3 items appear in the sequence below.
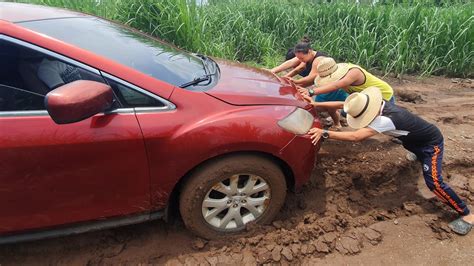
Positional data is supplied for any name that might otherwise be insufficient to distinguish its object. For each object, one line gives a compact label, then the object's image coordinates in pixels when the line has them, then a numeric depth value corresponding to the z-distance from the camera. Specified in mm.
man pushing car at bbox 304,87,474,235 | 2799
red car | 1909
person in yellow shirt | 3465
